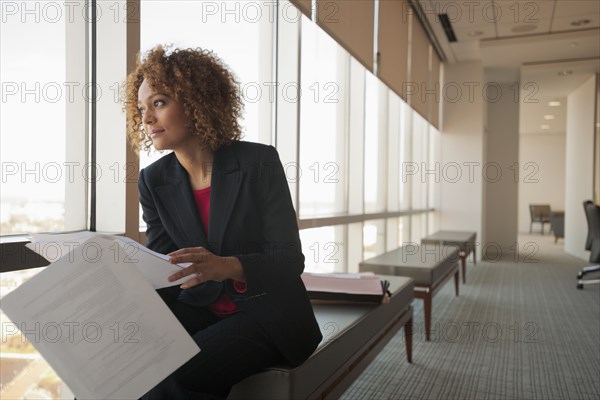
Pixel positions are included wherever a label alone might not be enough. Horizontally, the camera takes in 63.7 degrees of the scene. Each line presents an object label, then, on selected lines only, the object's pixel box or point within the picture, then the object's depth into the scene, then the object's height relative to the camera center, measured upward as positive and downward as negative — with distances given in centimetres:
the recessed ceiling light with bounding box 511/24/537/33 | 617 +211
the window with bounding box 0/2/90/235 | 159 +24
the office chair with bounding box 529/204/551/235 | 1432 -65
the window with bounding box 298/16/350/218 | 341 +52
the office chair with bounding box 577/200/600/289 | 486 -48
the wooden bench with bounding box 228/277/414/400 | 124 -52
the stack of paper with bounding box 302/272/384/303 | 196 -41
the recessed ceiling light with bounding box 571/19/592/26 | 590 +210
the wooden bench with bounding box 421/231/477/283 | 518 -55
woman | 118 -8
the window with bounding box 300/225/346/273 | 345 -45
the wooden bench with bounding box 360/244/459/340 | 305 -51
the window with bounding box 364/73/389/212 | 484 +49
